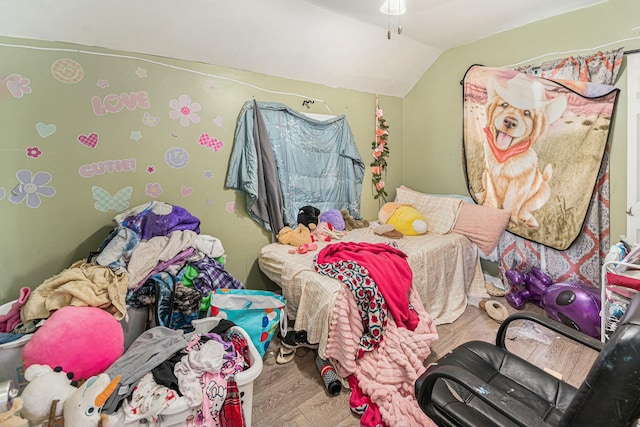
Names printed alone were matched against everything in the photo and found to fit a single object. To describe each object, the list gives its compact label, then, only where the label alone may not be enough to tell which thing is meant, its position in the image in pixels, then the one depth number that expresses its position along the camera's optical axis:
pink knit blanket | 1.64
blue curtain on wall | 2.54
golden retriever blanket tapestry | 2.46
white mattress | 1.93
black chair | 0.74
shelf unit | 1.66
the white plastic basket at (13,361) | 1.37
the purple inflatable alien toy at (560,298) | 2.17
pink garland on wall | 3.54
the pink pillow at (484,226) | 2.88
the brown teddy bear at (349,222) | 3.17
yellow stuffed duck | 2.96
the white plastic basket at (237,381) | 1.22
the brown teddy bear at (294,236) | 2.66
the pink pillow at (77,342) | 1.30
